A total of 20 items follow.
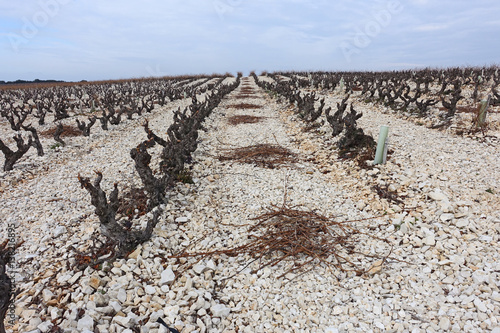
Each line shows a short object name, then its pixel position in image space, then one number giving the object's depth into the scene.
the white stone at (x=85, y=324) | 2.93
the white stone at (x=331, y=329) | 3.11
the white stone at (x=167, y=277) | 3.76
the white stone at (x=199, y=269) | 4.01
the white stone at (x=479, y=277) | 3.40
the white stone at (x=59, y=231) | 4.59
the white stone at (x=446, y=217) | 4.63
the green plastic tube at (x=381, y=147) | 6.63
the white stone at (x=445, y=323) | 2.95
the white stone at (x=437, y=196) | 5.11
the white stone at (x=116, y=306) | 3.23
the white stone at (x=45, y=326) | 2.86
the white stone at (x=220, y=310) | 3.37
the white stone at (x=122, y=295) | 3.38
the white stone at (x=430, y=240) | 4.24
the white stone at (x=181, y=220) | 5.18
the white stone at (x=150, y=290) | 3.56
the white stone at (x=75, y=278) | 3.52
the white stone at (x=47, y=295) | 3.24
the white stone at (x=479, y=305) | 3.06
